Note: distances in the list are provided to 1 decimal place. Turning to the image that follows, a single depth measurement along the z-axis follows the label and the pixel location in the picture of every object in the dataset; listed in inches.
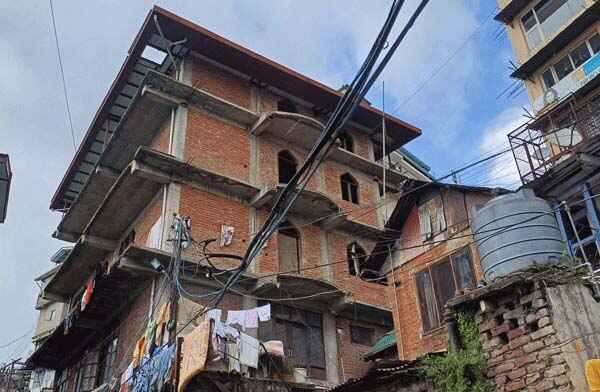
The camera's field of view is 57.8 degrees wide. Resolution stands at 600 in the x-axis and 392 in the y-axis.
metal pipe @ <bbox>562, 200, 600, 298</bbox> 318.3
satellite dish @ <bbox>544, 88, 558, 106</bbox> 868.7
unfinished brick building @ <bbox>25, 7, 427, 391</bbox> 663.1
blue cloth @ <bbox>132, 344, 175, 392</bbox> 472.4
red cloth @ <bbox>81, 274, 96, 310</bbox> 680.4
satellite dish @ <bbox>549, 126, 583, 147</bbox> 542.6
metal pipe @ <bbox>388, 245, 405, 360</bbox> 508.1
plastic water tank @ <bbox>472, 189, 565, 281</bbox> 352.2
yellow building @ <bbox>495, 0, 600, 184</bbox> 814.5
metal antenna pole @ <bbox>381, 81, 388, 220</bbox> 876.1
